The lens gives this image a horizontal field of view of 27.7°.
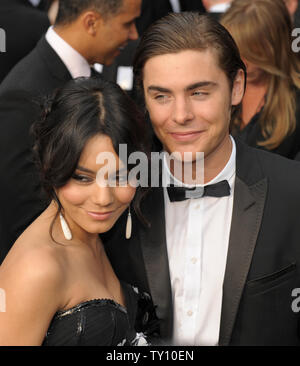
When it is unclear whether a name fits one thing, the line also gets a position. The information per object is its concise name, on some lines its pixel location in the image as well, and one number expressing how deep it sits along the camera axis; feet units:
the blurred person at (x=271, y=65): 13.99
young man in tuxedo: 9.17
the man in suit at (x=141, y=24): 16.70
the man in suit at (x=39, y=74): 11.25
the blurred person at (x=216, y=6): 18.22
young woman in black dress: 8.00
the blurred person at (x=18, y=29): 16.46
